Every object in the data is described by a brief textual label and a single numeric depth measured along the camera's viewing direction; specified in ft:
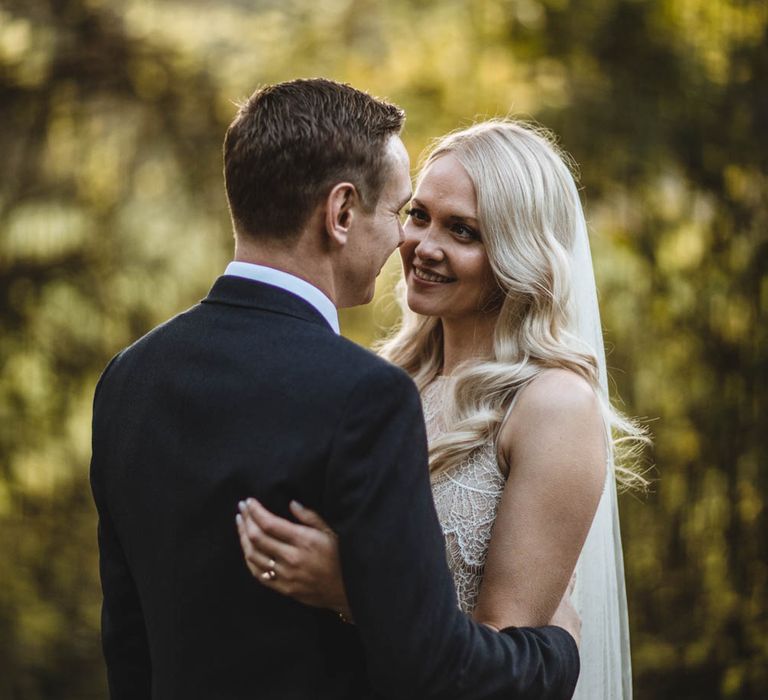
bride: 6.73
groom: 4.80
